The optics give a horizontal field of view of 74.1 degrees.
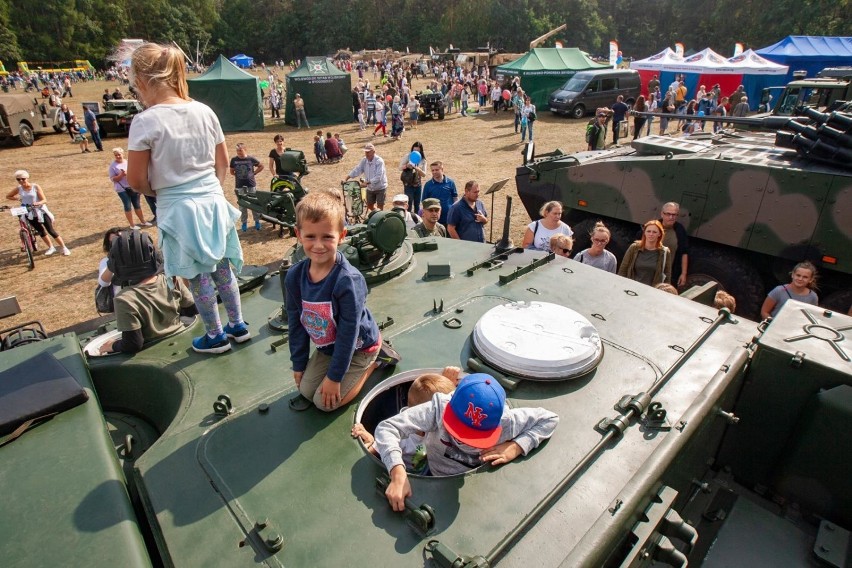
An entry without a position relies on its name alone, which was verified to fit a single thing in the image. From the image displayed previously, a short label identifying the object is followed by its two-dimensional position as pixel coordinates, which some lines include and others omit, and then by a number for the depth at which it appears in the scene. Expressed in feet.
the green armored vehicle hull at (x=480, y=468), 6.76
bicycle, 31.27
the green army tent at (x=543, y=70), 85.87
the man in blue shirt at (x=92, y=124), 63.87
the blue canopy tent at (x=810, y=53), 76.23
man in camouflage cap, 19.77
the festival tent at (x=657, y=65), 80.43
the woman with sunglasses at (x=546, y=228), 19.31
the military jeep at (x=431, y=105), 81.05
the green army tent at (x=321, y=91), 74.38
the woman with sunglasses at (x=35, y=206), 32.27
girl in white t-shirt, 8.56
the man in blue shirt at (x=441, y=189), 26.73
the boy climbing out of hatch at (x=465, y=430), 6.93
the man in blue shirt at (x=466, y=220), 22.17
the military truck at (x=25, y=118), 64.39
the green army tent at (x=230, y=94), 69.62
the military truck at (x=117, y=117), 71.67
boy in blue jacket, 7.77
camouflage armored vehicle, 20.70
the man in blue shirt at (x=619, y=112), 61.36
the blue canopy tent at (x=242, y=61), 173.37
